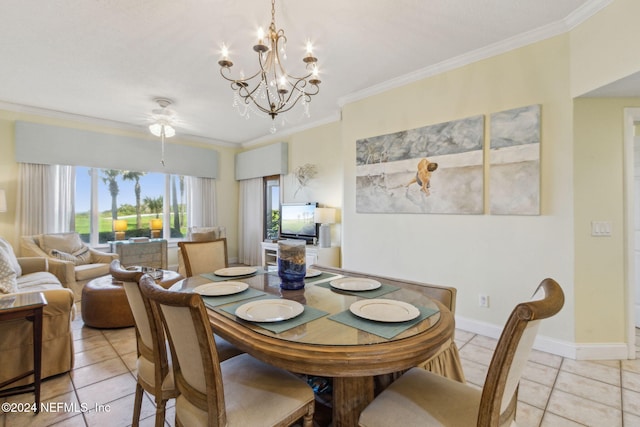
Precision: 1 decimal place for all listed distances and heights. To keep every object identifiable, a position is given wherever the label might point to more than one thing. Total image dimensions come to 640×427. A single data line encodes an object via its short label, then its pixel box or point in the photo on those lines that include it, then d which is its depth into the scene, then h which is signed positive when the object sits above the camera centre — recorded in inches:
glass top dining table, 38.6 -17.6
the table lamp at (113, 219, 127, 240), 193.5 -9.0
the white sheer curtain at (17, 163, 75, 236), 166.6 +9.2
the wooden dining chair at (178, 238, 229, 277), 94.4 -13.8
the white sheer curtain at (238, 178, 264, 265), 240.4 -6.5
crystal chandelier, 72.7 +59.1
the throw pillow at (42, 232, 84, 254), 162.9 -15.7
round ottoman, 116.1 -36.5
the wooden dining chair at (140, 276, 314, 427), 38.2 -27.3
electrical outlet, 109.3 -31.9
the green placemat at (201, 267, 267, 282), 77.2 -16.7
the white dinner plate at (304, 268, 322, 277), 79.2 -16.0
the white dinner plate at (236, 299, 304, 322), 48.1 -16.6
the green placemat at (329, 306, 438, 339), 44.0 -17.3
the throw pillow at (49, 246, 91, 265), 158.0 -22.8
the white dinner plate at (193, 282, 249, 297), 62.3 -16.2
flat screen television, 186.5 -4.9
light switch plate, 93.0 -4.4
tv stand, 165.8 -23.5
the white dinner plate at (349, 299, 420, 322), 48.5 -16.7
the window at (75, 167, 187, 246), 194.1 +7.4
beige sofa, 76.1 -33.8
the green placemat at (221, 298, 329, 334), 45.2 -17.2
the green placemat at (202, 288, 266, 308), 57.5 -17.1
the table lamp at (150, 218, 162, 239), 208.5 -9.1
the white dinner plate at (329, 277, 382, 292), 66.4 -16.3
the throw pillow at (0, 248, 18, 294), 89.8 -21.3
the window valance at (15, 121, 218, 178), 167.6 +40.9
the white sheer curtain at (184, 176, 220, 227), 238.5 +10.5
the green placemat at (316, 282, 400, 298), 63.2 -17.1
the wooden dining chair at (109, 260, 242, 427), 50.4 -24.1
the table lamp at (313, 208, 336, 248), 170.6 -4.0
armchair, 145.6 -23.2
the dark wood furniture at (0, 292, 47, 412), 69.3 -24.3
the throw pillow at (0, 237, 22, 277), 126.9 -18.7
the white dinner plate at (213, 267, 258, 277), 80.1 -15.9
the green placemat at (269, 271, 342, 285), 75.0 -16.8
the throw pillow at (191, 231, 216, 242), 210.7 -15.4
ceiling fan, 169.3 +54.7
